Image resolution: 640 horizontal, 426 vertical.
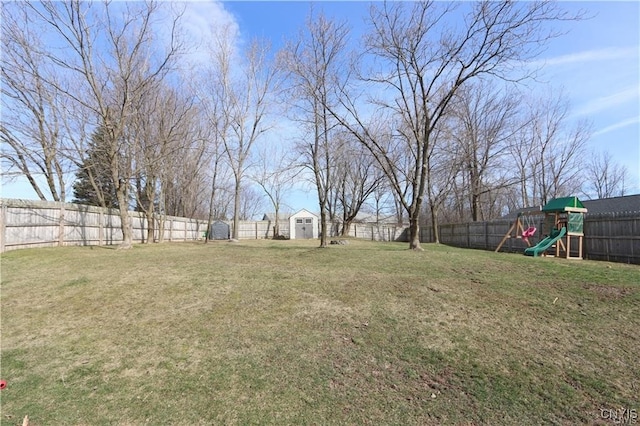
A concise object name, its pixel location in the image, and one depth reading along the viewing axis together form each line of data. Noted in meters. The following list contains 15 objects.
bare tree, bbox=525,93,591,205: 28.05
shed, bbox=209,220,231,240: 30.05
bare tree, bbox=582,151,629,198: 37.22
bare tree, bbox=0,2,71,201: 13.34
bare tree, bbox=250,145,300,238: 32.36
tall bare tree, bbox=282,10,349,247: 13.68
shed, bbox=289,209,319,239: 32.16
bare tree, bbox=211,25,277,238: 21.58
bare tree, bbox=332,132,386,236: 32.38
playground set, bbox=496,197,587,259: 12.11
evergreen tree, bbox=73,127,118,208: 15.09
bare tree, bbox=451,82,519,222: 21.84
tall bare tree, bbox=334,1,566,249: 10.52
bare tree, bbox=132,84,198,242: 15.91
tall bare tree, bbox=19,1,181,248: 12.34
